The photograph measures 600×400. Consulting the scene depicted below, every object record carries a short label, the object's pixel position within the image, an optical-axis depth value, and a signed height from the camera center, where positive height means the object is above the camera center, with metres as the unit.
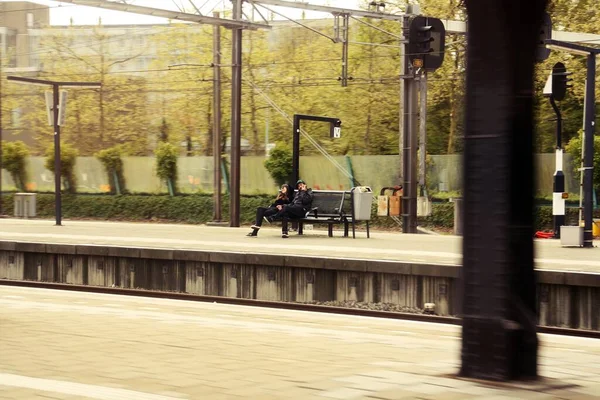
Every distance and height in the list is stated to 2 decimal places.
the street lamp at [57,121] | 29.58 +1.33
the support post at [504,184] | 6.03 -0.07
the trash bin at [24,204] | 41.62 -1.35
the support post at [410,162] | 28.34 +0.23
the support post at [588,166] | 21.09 +0.11
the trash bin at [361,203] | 23.20 -0.71
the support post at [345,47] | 29.06 +3.54
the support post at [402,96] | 28.36 +1.98
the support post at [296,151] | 25.69 +0.47
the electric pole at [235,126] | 30.48 +1.27
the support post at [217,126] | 32.94 +1.35
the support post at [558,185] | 22.92 -0.29
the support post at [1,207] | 44.28 -1.58
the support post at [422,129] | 29.84 +1.17
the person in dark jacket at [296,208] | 23.39 -0.82
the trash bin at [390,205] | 29.06 -0.93
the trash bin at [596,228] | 27.83 -1.48
